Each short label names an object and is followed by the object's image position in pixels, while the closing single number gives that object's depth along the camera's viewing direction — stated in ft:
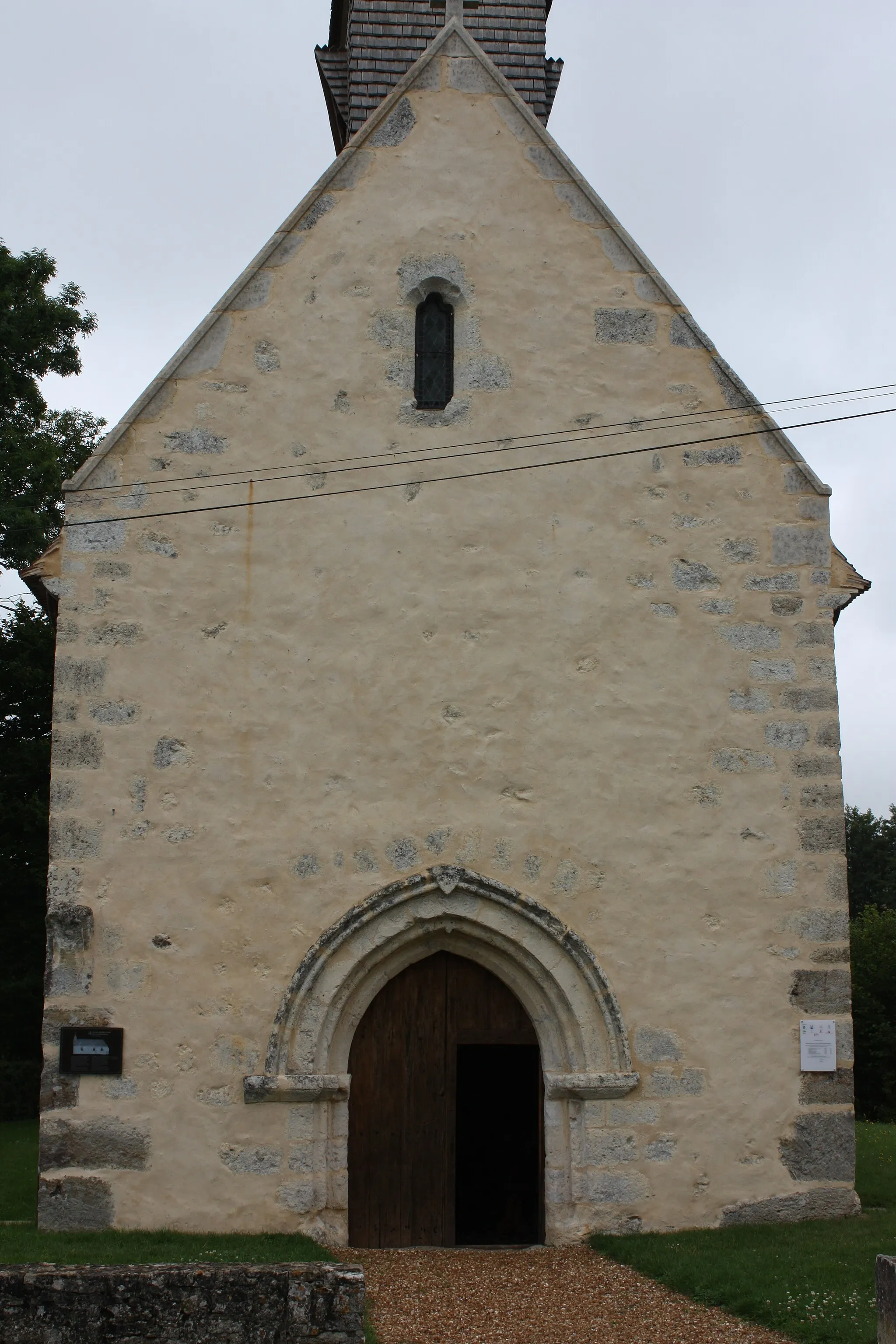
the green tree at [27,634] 56.13
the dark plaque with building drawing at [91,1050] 27.22
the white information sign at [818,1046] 28.02
